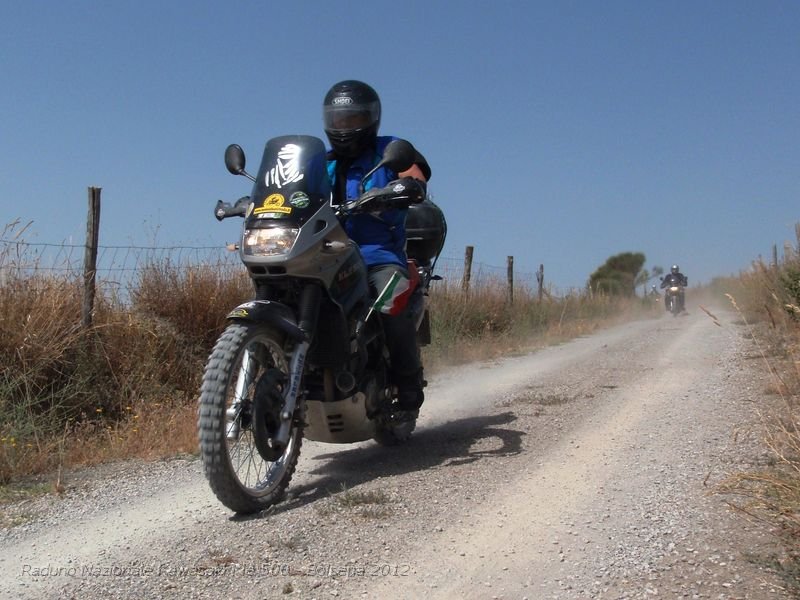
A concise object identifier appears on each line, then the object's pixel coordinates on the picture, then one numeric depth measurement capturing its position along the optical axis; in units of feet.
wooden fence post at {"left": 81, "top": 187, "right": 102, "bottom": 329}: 23.27
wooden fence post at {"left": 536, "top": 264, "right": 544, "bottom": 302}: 66.51
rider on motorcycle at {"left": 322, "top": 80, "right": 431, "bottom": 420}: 15.85
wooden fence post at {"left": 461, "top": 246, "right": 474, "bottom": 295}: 47.51
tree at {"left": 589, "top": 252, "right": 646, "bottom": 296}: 154.86
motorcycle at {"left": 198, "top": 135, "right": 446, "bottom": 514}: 12.76
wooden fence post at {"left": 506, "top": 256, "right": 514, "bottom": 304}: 55.69
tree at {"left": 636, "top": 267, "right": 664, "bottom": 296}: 147.02
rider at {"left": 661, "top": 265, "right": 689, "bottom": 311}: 88.48
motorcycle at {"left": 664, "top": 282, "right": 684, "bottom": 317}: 87.61
